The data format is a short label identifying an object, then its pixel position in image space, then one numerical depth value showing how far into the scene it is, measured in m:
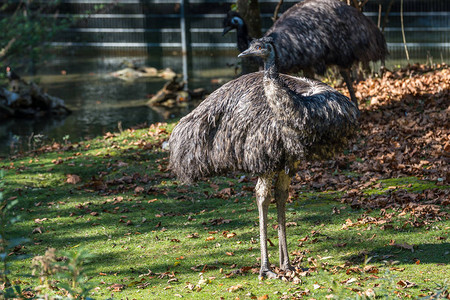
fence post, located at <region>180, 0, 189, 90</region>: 38.40
